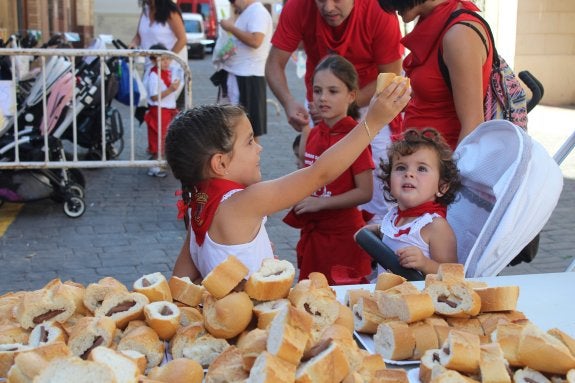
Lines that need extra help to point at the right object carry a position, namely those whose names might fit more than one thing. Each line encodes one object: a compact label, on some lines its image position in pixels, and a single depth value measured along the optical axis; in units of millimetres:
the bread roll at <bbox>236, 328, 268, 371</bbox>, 1648
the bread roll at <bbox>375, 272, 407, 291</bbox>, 2383
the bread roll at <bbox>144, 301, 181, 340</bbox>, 1990
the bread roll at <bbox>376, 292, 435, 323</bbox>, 2096
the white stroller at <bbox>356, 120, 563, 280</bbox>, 2867
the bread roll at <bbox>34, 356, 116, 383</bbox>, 1513
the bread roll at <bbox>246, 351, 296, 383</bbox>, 1509
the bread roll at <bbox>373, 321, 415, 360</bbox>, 2043
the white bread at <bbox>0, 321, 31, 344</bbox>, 1940
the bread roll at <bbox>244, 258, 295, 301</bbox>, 2008
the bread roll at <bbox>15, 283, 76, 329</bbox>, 2035
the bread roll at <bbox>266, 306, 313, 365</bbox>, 1586
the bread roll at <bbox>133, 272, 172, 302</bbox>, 2148
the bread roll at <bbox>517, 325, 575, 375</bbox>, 1841
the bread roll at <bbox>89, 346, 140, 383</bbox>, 1581
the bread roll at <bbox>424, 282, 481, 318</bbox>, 2182
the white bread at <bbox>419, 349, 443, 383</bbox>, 1878
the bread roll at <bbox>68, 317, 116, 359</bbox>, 1890
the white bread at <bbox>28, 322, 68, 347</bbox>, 1912
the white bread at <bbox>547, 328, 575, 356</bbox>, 1913
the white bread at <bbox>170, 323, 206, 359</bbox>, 1938
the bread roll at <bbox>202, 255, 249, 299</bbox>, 1999
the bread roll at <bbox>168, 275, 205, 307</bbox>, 2191
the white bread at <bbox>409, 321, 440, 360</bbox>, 2059
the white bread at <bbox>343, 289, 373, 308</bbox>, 2318
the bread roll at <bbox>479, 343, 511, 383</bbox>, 1798
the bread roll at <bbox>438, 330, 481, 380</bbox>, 1833
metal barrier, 6934
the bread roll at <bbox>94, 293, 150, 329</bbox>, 2043
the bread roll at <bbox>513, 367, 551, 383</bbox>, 1841
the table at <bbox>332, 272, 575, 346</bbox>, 2398
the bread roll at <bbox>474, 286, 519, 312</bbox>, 2209
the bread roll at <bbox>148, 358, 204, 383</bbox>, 1719
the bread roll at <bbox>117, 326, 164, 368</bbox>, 1904
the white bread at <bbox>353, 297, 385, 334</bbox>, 2197
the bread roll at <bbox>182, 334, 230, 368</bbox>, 1904
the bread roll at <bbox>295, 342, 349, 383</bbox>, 1585
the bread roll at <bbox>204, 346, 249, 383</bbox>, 1665
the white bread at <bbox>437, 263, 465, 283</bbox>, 2266
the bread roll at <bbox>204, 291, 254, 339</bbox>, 1927
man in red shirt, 4543
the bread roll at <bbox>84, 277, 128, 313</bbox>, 2150
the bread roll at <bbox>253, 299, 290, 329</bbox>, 1921
